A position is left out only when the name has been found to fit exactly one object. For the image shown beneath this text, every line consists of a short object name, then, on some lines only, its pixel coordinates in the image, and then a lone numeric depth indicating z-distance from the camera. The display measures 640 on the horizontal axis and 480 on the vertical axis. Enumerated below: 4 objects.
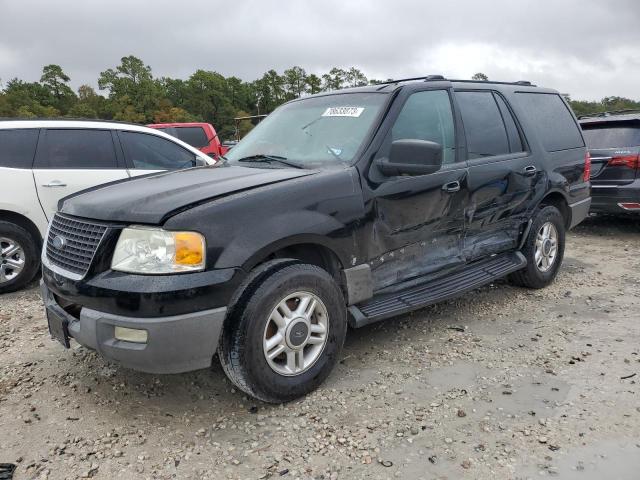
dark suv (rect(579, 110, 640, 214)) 6.88
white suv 5.15
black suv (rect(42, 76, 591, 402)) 2.57
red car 11.71
